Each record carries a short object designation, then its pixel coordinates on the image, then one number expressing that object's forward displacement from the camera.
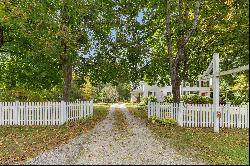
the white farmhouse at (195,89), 21.20
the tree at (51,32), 7.69
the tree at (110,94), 29.58
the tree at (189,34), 7.35
